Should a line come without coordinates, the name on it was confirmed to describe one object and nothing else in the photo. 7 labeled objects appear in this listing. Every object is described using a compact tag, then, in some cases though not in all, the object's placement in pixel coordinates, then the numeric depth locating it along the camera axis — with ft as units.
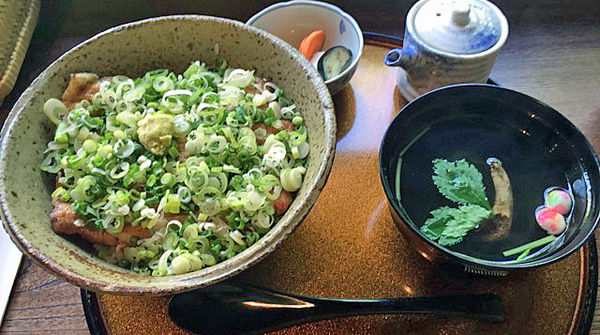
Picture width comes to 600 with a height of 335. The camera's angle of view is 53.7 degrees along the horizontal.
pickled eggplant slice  1.42
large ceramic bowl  0.97
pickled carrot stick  1.52
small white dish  1.49
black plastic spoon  1.06
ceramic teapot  1.29
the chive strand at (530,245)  1.12
